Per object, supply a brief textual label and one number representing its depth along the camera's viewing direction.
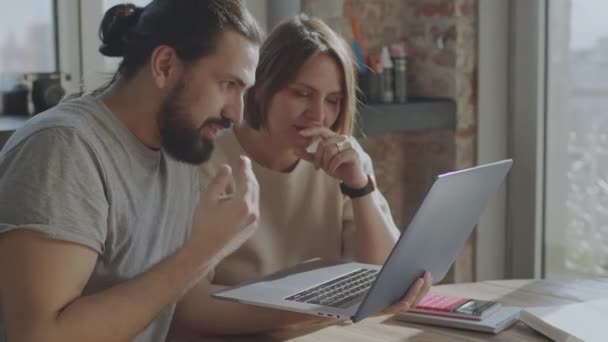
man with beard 2.12
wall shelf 3.44
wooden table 2.28
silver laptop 2.16
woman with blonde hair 2.71
